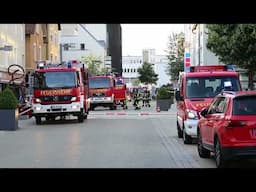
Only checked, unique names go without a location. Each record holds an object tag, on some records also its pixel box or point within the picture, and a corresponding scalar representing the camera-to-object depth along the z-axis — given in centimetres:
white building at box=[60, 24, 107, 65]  10656
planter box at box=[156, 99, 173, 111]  4269
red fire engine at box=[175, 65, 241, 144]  1827
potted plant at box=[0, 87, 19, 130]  2477
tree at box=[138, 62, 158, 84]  10775
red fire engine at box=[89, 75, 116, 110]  4497
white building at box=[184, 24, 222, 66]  6000
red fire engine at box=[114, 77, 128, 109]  4753
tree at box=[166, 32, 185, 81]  8109
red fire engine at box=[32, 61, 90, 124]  2805
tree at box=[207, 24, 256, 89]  3791
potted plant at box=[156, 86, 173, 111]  4262
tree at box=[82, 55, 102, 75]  8471
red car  1217
